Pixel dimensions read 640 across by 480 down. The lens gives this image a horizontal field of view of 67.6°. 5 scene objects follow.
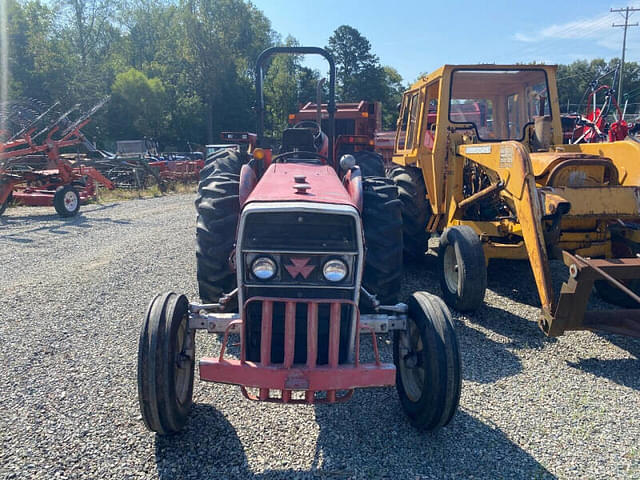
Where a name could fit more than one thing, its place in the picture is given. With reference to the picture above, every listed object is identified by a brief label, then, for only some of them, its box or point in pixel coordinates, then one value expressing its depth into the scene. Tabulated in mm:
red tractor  2613
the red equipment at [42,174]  11492
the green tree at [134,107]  34094
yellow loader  3836
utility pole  36691
